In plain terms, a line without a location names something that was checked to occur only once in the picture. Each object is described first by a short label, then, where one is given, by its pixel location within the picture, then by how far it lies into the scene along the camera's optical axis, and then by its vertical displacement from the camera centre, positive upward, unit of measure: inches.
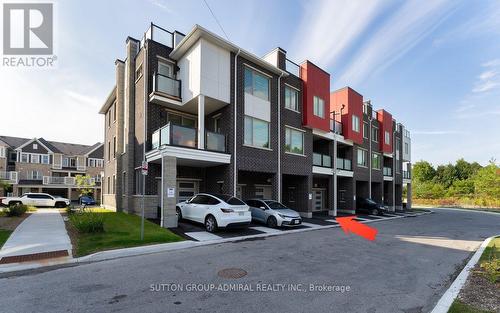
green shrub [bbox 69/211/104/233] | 440.5 -86.1
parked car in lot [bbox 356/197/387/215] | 1043.9 -140.3
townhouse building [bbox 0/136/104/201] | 1688.0 +24.8
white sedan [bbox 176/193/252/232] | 486.0 -75.0
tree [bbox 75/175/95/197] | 1641.2 -81.7
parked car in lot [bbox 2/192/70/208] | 1072.8 -119.7
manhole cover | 264.1 -99.0
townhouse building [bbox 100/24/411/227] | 597.3 +114.9
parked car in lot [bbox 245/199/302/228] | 580.1 -93.7
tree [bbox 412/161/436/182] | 3056.1 -35.0
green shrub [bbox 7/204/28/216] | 693.9 -101.6
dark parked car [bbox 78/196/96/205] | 1337.4 -150.7
